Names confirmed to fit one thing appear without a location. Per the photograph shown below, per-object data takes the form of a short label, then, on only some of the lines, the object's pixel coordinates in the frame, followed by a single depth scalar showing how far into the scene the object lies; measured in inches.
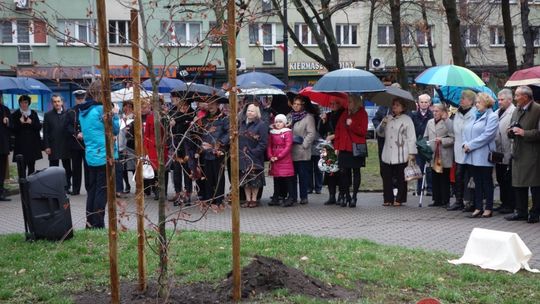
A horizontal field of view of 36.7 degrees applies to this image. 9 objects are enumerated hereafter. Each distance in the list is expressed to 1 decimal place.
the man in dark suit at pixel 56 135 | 704.4
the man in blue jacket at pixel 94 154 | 459.8
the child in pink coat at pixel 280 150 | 604.4
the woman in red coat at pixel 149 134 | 629.9
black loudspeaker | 403.7
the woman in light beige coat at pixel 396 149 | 593.9
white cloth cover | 347.9
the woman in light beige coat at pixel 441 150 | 588.1
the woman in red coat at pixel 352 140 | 587.5
